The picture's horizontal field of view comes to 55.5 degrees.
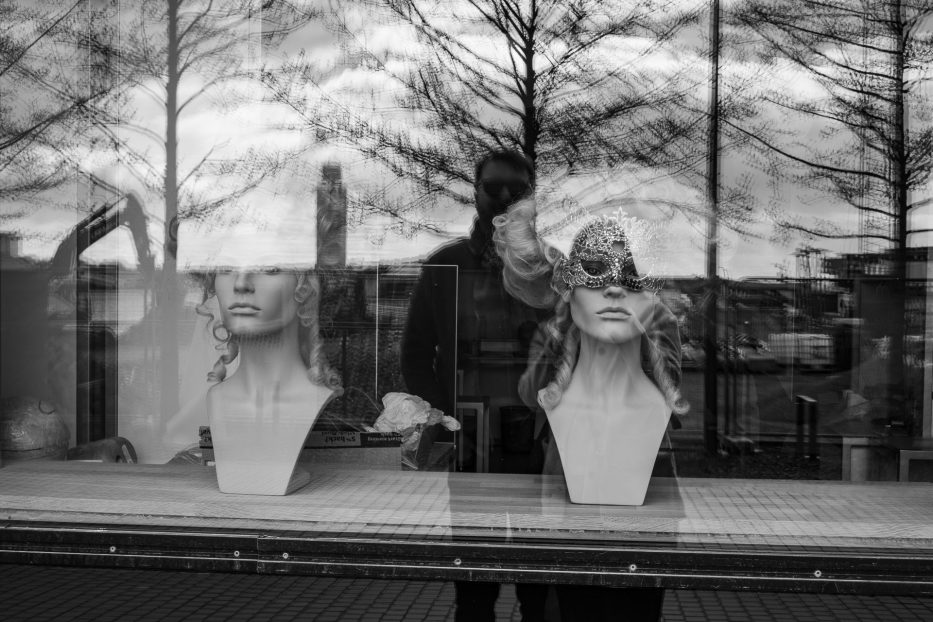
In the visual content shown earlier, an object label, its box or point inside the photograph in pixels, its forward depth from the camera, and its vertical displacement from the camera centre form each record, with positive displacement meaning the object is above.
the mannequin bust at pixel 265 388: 1.51 -0.16
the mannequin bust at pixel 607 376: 1.43 -0.13
